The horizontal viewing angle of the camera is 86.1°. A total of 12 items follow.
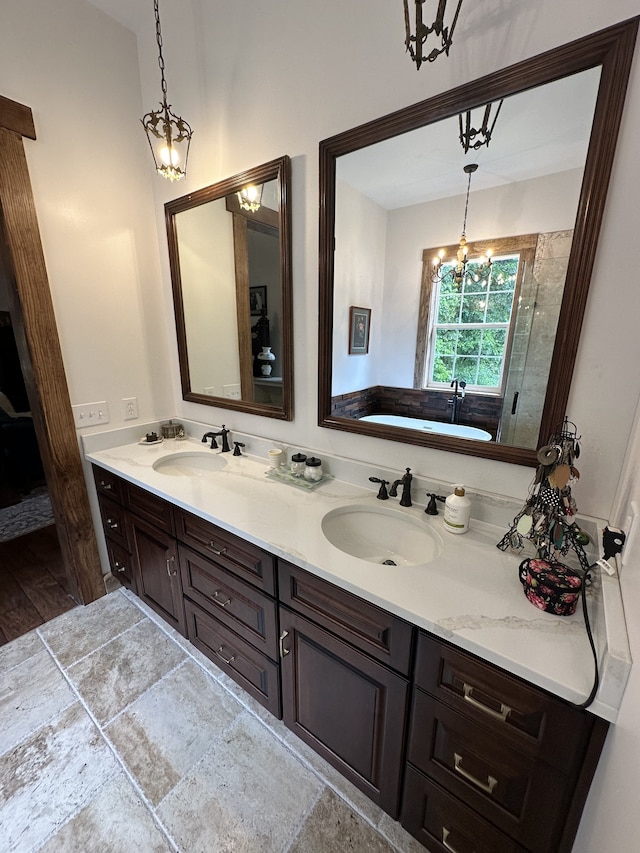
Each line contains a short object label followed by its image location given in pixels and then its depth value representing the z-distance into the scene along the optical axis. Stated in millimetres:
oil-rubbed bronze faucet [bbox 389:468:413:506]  1323
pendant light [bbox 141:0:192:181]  1318
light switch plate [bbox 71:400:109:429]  1870
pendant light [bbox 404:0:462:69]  788
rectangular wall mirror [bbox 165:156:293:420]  1555
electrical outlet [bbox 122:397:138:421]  2076
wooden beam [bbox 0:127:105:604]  1517
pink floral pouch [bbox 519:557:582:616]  810
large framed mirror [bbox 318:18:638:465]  933
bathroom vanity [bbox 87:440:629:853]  741
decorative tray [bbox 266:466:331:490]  1518
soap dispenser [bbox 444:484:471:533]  1155
